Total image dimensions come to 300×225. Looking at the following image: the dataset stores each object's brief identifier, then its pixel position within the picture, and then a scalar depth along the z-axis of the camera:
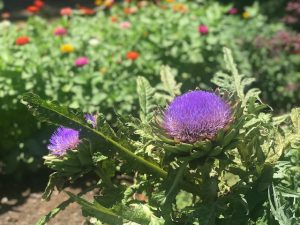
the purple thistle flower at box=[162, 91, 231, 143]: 1.20
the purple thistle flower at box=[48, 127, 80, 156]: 1.34
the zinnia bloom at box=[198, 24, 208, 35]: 2.70
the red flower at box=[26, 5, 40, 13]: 3.00
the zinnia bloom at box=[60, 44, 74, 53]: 2.51
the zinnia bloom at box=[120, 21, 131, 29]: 2.85
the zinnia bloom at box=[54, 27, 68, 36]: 2.67
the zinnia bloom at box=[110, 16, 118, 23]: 2.97
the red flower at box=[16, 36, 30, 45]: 2.49
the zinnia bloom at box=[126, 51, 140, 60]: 2.53
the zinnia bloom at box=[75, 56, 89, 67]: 2.43
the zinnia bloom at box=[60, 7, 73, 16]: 2.97
